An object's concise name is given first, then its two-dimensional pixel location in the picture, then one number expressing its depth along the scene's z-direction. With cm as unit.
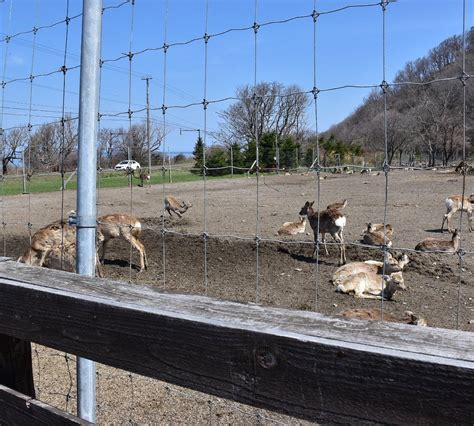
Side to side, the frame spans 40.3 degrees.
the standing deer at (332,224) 1159
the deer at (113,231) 1042
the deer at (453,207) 1459
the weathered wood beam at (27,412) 196
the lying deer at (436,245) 1104
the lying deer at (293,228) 1383
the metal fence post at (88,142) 305
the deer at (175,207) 1744
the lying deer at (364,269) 844
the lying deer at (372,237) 1139
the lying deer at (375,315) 528
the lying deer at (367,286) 799
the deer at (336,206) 1226
